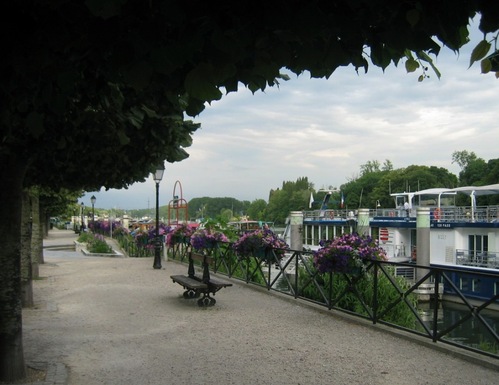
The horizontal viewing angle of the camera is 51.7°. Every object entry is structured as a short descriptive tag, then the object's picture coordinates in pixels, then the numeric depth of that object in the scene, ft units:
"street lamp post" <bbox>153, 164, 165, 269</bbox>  54.44
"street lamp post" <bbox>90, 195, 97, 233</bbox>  137.39
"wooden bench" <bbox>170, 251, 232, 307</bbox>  30.91
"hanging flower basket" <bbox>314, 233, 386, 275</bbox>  26.78
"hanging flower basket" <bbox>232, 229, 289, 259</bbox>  36.32
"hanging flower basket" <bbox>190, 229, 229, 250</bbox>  46.98
